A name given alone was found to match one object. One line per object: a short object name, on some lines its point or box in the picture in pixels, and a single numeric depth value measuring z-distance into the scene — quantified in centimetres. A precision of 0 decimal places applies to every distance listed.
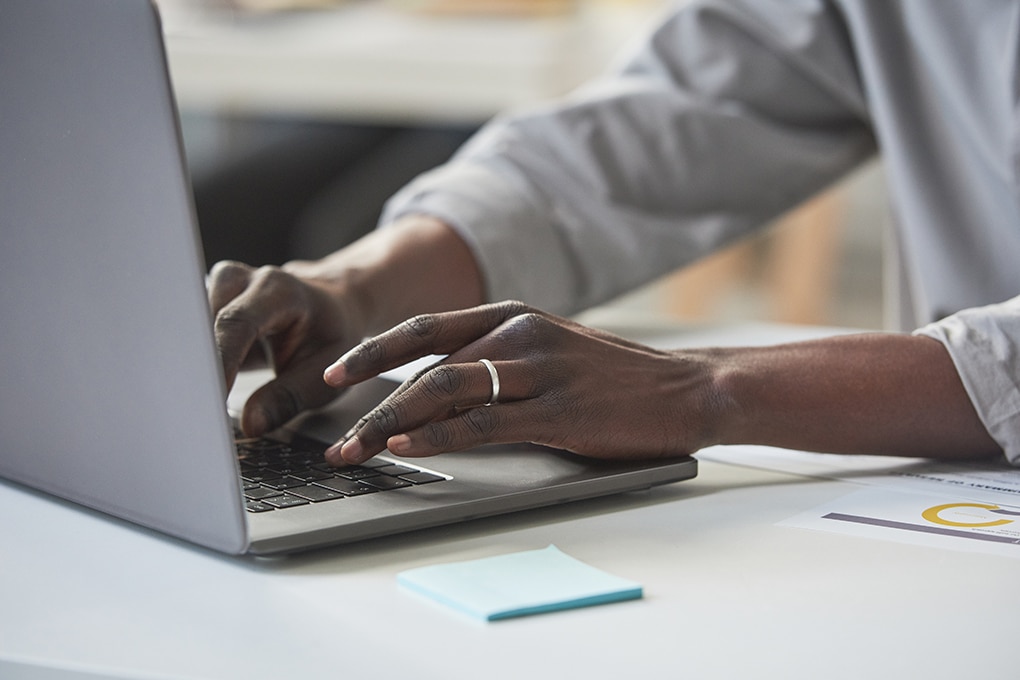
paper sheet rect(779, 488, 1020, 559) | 124
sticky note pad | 112
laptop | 111
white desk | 108
